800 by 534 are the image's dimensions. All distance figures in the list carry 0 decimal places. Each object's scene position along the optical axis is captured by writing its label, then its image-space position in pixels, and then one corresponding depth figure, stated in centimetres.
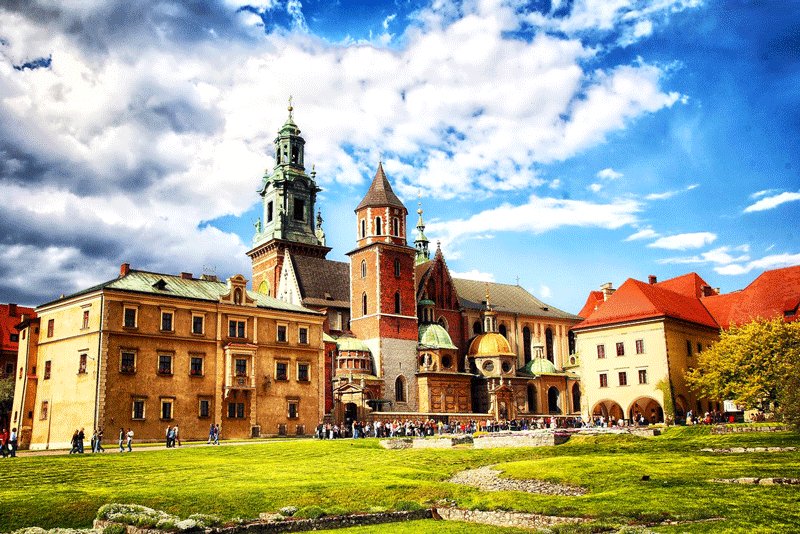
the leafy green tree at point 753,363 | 5184
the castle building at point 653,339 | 6397
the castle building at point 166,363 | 5153
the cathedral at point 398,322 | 7825
